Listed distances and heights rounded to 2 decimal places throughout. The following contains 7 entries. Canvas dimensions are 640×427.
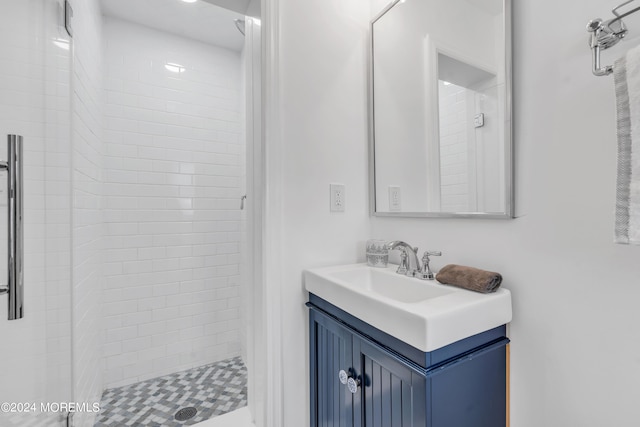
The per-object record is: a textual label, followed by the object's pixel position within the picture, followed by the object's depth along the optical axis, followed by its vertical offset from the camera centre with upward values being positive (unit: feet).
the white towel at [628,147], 1.80 +0.43
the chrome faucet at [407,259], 3.57 -0.58
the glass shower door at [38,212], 2.53 +0.05
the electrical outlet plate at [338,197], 4.22 +0.26
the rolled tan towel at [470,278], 2.70 -0.65
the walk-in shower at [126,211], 2.84 +0.09
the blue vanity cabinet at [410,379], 2.27 -1.50
